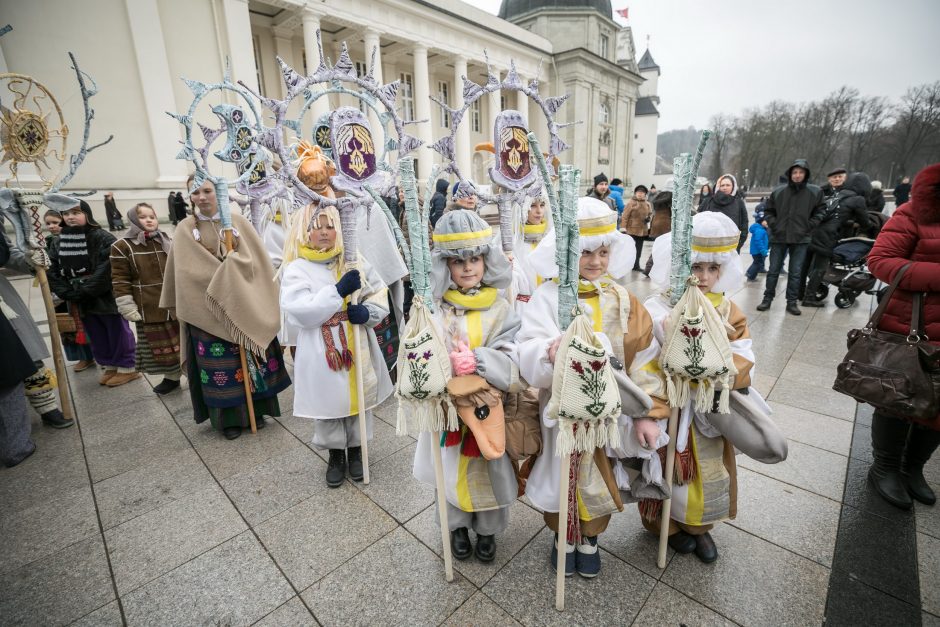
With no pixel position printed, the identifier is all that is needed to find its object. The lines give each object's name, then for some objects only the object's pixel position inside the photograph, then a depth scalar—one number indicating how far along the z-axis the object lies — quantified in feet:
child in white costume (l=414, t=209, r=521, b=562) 6.68
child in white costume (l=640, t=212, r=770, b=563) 6.84
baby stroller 20.67
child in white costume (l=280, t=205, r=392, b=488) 8.90
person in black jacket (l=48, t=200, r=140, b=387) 14.74
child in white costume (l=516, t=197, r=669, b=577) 6.37
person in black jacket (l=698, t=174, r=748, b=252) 22.88
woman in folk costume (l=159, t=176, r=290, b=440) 10.93
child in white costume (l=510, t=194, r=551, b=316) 14.17
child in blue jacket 29.55
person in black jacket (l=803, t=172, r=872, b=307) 21.12
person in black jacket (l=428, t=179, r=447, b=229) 22.79
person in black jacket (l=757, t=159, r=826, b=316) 20.39
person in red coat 7.67
